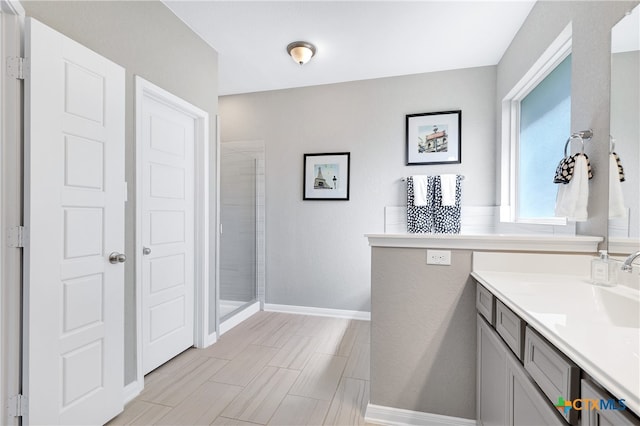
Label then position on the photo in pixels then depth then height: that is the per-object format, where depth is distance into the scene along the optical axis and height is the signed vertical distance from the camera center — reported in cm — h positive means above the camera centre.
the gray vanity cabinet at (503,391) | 94 -65
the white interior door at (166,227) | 226 -14
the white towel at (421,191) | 321 +21
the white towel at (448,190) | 313 +21
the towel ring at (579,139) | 162 +39
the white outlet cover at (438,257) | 166 -25
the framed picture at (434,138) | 325 +77
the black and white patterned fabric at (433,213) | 315 -2
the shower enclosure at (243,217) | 367 -9
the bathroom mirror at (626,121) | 123 +38
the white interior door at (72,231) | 141 -12
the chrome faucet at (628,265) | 112 -19
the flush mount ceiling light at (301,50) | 272 +140
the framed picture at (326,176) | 357 +39
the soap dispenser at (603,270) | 134 -25
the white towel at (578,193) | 156 +10
